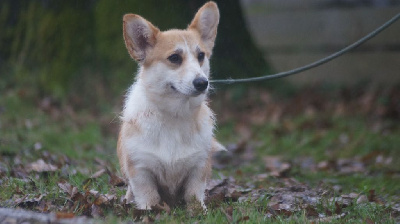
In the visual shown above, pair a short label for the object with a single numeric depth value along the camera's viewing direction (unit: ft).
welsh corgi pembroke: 25.84
